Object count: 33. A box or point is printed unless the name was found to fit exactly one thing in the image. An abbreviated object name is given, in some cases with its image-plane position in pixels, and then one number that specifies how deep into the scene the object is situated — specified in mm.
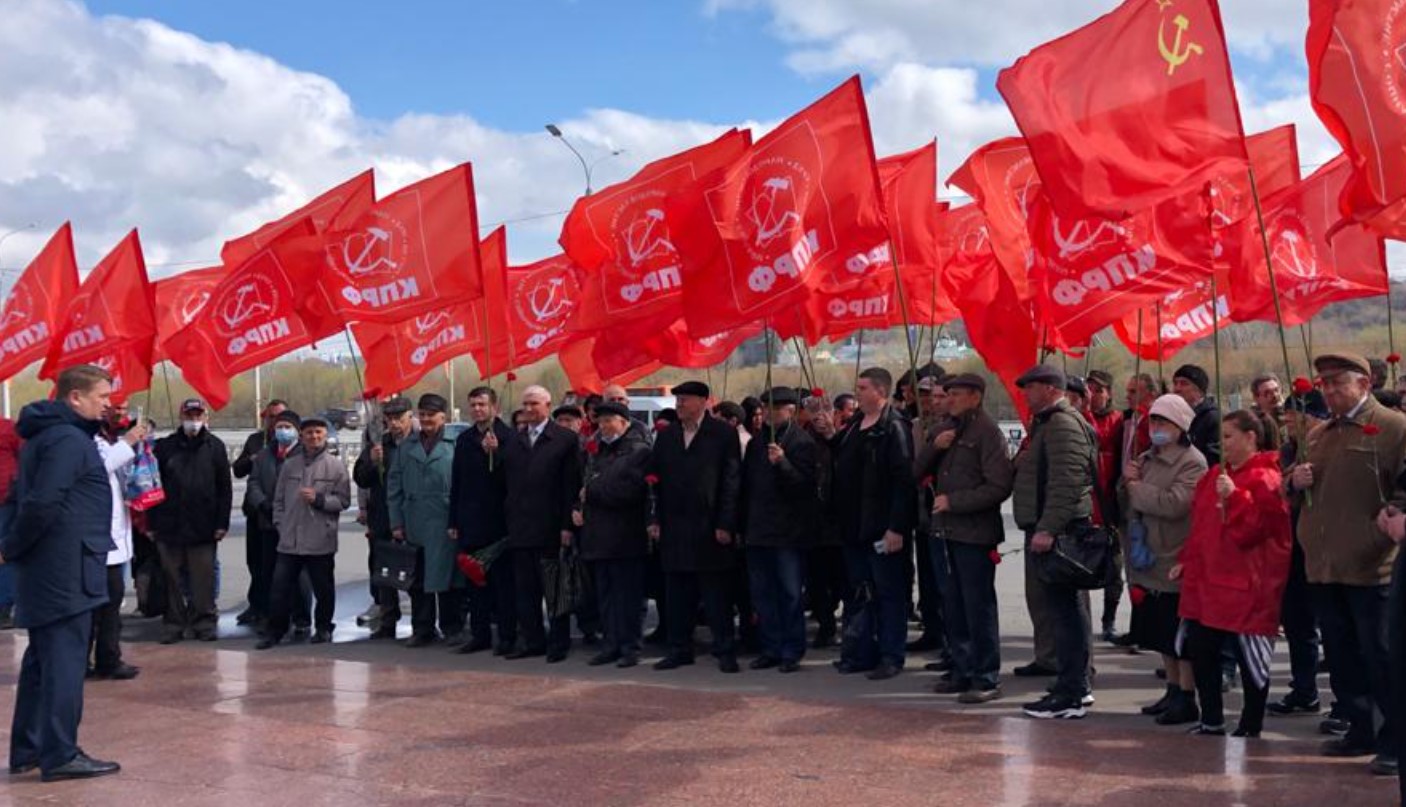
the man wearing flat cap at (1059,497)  7547
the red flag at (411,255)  10883
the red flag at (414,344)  12953
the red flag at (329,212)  11609
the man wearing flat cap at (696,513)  9516
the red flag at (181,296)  15391
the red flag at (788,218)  9039
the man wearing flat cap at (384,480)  11109
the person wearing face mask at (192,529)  11367
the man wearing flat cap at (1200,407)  8828
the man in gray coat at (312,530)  10883
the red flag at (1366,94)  6309
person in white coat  9352
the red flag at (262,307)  11641
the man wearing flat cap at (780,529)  9312
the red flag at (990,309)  10133
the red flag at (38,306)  13609
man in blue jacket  6535
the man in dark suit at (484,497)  10383
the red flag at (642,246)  10859
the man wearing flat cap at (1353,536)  6320
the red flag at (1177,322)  12070
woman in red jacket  6688
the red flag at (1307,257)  10523
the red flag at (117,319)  12613
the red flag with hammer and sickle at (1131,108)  7145
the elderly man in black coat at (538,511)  10109
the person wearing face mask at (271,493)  11422
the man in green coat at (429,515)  10695
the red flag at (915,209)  11570
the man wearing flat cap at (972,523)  8078
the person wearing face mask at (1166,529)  7344
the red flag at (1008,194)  10086
